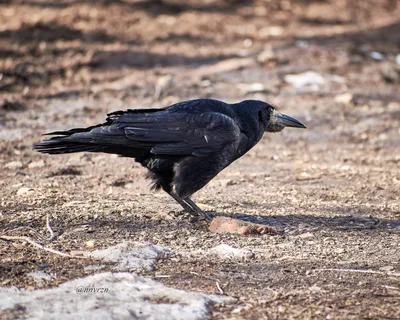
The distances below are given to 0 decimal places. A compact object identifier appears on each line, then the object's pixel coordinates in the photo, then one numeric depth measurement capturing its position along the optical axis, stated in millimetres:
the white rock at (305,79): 20969
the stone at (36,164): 13655
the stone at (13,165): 13540
